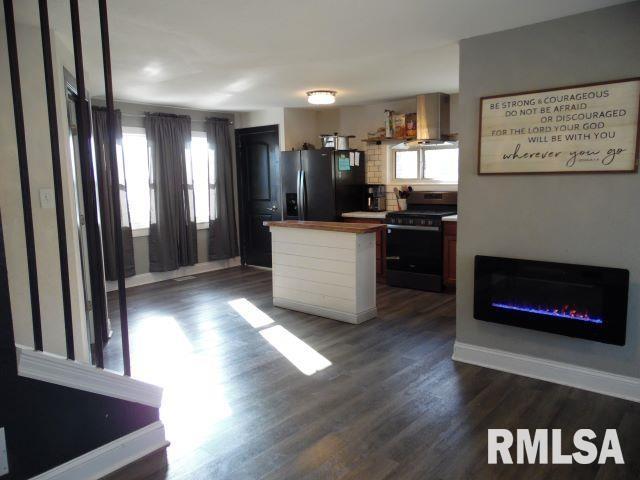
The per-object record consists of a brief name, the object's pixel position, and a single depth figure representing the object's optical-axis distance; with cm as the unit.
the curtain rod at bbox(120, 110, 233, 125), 575
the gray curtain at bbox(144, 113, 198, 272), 597
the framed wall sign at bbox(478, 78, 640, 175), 267
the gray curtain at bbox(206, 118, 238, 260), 669
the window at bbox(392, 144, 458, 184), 592
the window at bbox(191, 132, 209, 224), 662
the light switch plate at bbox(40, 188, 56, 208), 285
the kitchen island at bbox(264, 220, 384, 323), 426
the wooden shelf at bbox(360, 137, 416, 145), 597
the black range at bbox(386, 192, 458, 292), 532
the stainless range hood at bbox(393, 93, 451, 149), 544
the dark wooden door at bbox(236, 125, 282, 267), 672
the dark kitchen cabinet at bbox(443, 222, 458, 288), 522
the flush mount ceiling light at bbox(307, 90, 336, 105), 521
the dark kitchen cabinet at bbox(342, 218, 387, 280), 593
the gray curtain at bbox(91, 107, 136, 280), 484
